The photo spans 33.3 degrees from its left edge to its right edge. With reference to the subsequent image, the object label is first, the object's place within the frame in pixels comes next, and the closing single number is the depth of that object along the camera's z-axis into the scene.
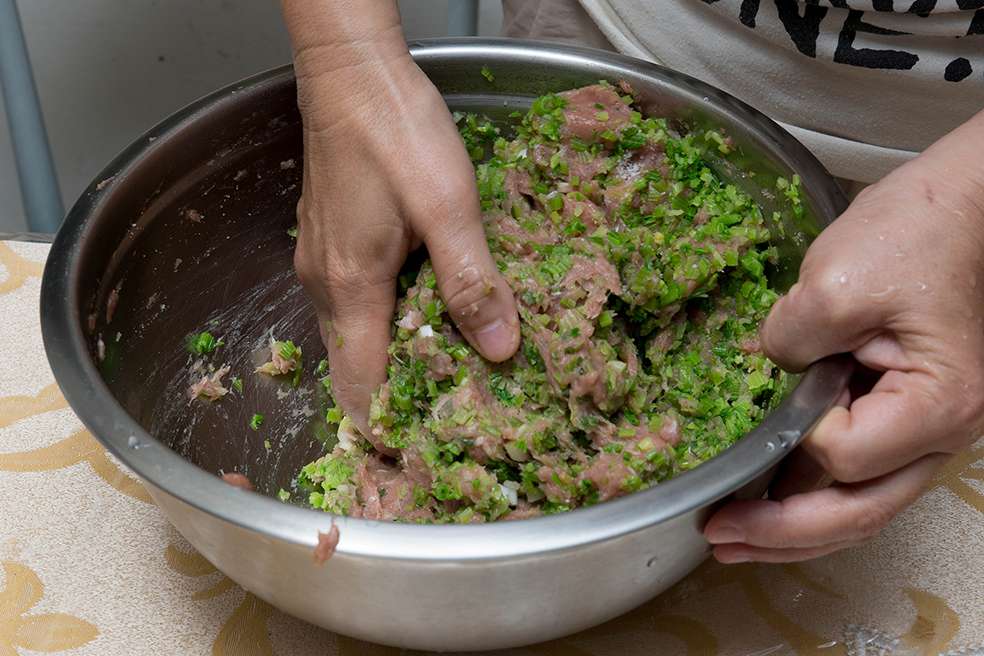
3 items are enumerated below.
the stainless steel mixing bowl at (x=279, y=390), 0.54
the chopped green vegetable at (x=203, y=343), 0.71
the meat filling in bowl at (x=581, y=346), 0.63
